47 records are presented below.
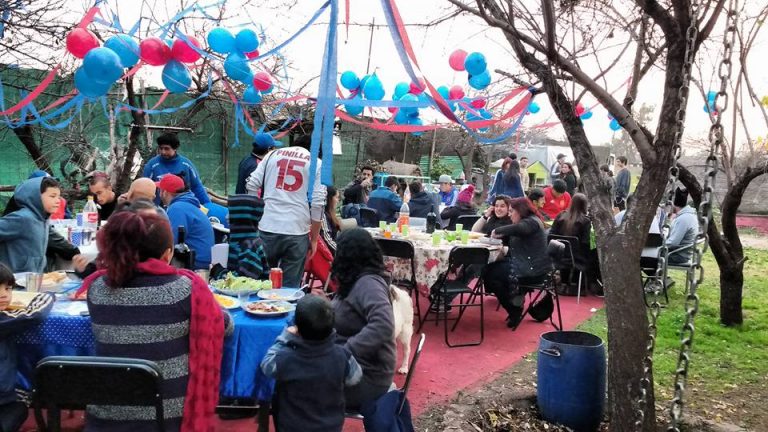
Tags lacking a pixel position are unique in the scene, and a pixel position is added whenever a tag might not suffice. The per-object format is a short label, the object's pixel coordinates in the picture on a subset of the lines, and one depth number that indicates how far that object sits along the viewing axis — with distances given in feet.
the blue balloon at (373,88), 24.72
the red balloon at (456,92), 27.02
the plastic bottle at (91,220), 15.53
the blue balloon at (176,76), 18.10
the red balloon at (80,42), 15.85
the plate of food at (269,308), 9.13
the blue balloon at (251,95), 23.30
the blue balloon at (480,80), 21.33
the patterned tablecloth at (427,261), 17.78
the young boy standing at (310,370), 7.57
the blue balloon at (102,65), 14.90
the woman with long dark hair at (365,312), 8.59
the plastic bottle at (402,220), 21.28
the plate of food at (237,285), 10.34
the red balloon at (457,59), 20.84
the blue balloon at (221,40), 17.78
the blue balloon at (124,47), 16.20
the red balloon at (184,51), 17.66
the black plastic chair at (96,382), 6.32
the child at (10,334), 7.88
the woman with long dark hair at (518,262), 18.58
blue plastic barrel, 11.28
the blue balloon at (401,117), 28.88
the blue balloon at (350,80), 25.66
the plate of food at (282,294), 10.14
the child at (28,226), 11.32
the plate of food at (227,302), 9.45
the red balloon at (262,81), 21.91
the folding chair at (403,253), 17.42
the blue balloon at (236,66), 18.20
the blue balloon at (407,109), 28.14
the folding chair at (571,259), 23.16
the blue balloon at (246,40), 17.76
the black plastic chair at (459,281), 16.96
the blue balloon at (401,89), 28.09
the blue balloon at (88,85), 15.51
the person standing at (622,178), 37.50
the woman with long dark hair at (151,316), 6.75
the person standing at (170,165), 18.53
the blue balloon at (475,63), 20.40
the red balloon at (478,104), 22.93
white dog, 11.27
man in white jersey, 15.07
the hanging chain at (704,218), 5.72
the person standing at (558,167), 38.97
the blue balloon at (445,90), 26.99
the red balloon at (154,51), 16.99
